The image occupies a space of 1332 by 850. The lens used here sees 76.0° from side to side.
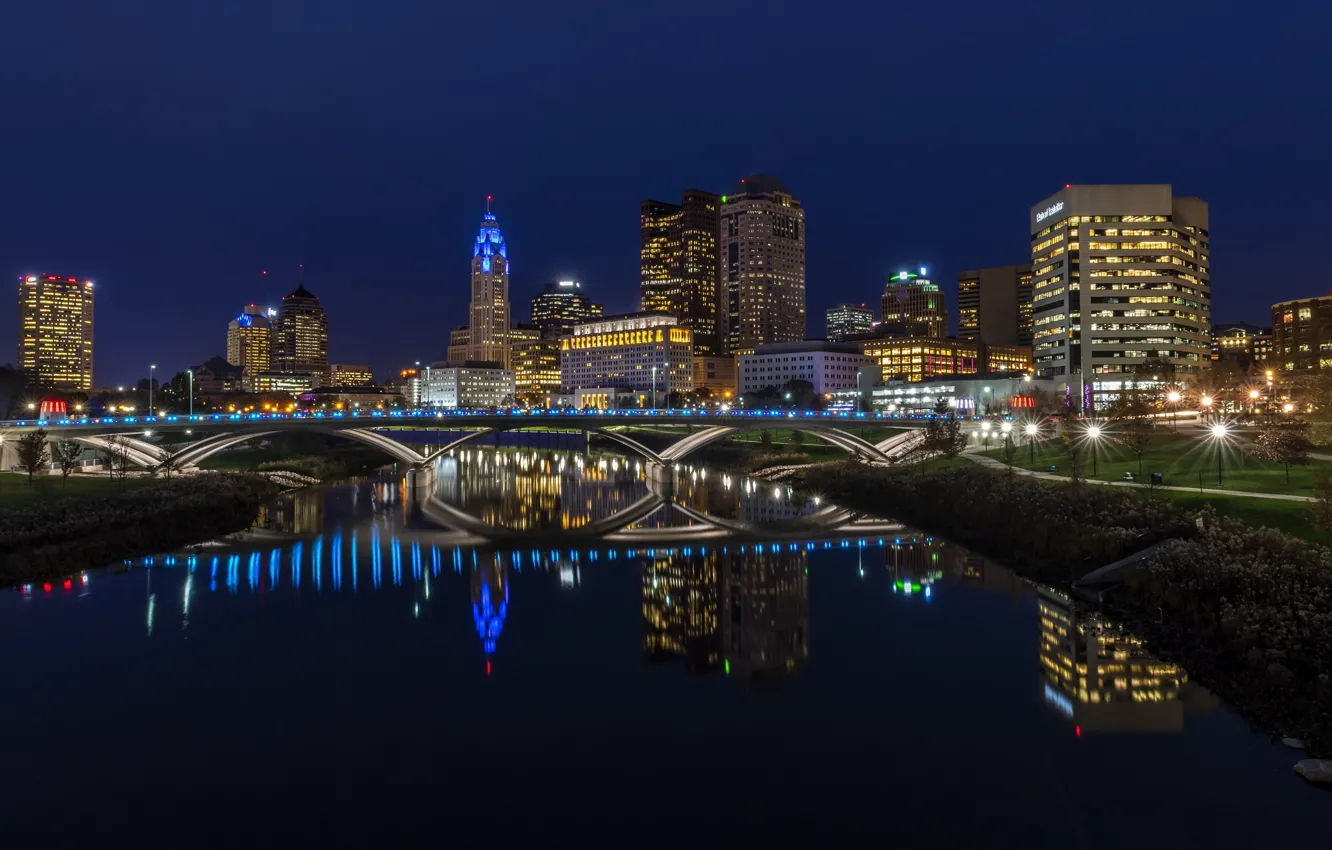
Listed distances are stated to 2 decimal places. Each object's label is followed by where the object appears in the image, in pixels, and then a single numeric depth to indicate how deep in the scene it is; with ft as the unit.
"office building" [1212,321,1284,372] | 590.26
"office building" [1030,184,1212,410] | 419.13
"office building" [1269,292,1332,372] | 487.20
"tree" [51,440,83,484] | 166.61
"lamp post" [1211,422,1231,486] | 172.22
